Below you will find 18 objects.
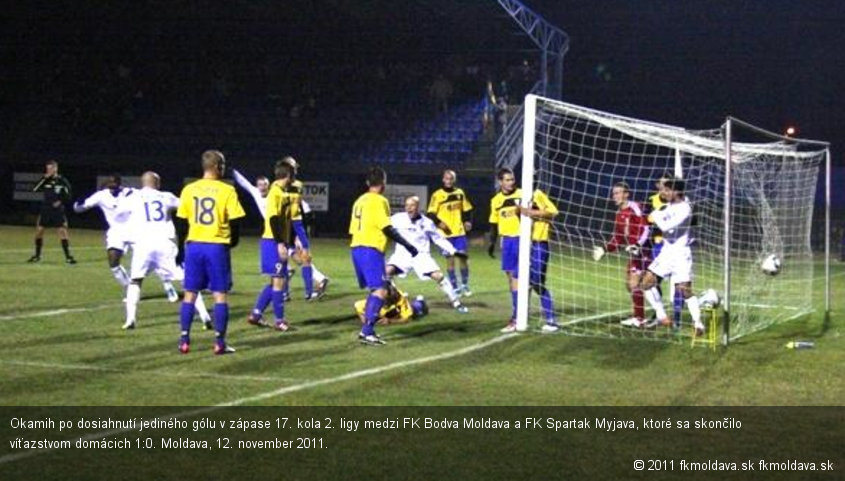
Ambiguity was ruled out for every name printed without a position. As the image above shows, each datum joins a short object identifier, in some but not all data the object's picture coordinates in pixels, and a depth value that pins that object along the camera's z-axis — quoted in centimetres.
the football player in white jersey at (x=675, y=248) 1257
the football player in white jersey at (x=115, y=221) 1439
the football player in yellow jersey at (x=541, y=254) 1304
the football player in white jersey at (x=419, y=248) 1491
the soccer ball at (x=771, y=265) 1433
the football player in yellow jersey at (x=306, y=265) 1453
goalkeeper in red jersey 1374
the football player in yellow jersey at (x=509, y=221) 1355
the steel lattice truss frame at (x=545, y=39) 3197
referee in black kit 2216
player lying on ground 1374
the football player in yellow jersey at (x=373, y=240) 1143
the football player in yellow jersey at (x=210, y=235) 1033
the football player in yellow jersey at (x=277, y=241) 1185
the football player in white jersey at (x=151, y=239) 1238
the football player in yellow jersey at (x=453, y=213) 1781
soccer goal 1278
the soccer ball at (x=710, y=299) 1256
